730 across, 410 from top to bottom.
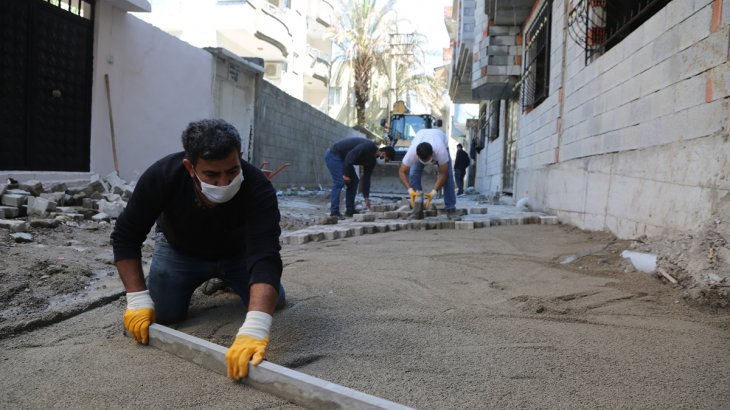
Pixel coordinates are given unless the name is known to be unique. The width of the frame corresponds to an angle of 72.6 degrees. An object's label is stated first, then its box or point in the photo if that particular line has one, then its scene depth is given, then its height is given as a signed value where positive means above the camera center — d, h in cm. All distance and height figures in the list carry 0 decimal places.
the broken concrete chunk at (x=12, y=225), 420 -51
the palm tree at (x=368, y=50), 2189 +611
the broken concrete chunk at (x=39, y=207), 496 -40
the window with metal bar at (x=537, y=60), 778 +232
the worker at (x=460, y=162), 1456 +73
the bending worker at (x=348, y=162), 715 +29
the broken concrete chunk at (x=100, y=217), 534 -51
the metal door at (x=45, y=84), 584 +104
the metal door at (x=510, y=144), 1134 +106
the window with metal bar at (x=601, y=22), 516 +193
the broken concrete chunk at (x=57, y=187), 579 -23
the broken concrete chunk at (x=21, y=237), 402 -58
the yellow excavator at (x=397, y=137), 1234 +144
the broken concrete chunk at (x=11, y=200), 488 -34
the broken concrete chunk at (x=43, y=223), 454 -52
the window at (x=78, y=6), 638 +213
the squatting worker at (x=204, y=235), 203 -29
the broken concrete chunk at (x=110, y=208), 557 -43
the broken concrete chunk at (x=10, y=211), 468 -44
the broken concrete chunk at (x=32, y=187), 543 -23
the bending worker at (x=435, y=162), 686 +30
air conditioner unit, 2327 +505
